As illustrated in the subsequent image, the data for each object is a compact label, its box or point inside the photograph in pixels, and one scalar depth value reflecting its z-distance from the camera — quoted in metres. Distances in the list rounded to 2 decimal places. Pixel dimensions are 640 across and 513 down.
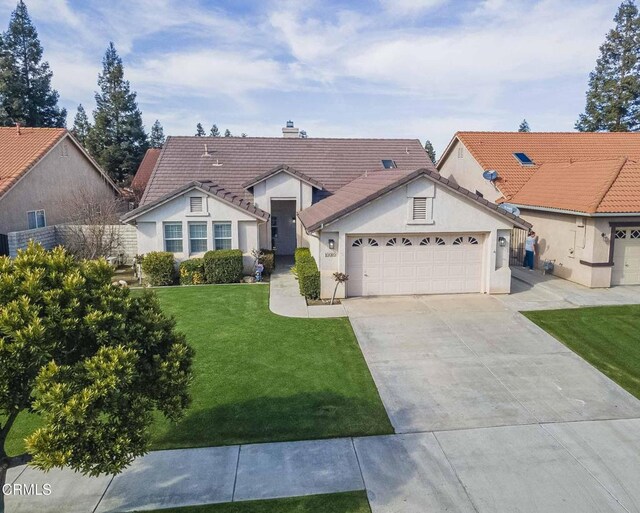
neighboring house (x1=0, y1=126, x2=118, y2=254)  19.75
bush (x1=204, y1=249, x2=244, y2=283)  17.94
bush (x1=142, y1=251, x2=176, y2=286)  17.72
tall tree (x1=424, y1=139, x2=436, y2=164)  69.71
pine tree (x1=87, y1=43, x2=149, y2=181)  39.22
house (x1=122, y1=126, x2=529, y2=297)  15.02
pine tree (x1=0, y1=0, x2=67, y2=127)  36.38
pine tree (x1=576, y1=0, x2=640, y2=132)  38.84
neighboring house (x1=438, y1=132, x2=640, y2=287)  16.27
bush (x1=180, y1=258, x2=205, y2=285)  17.95
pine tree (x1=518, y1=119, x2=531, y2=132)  77.12
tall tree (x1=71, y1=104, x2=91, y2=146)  51.69
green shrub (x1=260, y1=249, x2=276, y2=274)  19.32
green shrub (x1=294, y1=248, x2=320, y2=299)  15.13
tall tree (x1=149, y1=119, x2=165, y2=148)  73.19
